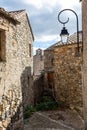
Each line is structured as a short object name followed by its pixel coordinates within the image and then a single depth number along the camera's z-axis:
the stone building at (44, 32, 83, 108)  8.58
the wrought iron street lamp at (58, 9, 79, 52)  4.19
